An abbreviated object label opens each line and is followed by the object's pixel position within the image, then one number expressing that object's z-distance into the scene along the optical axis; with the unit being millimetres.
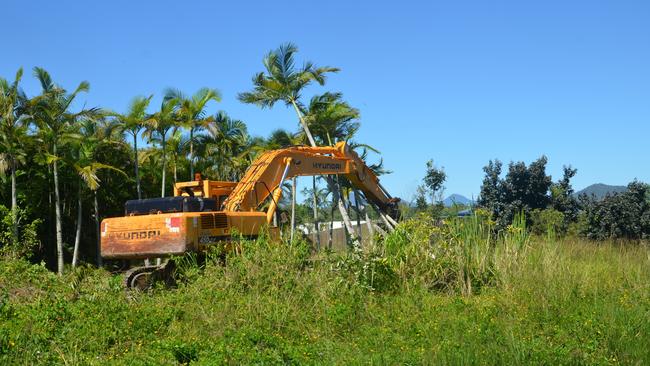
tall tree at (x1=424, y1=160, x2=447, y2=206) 29109
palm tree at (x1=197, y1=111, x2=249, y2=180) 27828
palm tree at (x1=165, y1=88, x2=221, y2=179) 24859
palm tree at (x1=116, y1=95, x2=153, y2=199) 24094
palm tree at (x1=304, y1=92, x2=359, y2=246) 26438
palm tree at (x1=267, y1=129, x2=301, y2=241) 28047
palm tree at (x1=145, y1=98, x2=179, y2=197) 24422
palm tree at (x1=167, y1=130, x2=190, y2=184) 26812
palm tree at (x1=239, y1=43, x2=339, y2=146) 25984
